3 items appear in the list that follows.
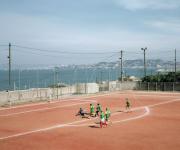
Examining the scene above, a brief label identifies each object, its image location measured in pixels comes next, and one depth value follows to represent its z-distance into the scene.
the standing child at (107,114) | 20.59
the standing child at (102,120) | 19.07
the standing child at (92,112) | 23.54
